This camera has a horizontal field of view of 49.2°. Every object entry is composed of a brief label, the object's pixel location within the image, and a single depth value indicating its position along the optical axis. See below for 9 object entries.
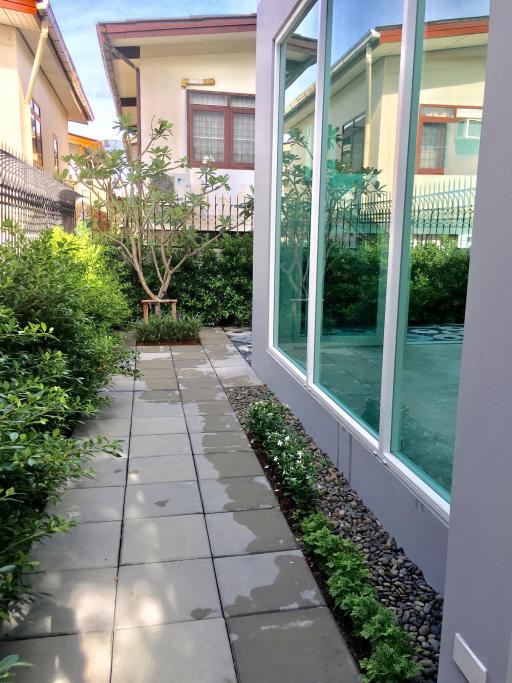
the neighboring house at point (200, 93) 11.77
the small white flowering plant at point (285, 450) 3.24
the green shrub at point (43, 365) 2.05
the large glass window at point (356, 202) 3.17
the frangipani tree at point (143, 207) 8.75
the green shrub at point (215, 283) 9.86
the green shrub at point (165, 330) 8.38
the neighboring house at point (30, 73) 9.79
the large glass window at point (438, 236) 2.39
